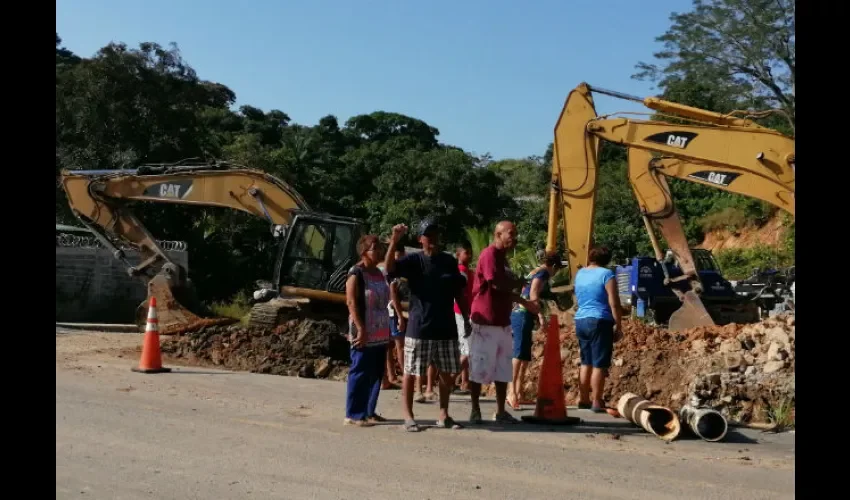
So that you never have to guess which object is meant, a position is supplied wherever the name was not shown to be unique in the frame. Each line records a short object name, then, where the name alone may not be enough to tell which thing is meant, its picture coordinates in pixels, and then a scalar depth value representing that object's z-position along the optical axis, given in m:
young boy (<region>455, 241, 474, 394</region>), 10.23
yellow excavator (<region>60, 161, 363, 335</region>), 16.64
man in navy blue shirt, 8.23
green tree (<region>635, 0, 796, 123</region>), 38.53
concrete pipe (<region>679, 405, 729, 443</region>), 8.05
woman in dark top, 9.97
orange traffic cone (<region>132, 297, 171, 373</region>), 12.10
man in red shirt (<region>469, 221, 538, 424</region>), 8.42
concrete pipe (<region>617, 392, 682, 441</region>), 8.12
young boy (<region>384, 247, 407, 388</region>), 8.98
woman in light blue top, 9.16
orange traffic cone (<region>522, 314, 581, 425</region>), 8.73
